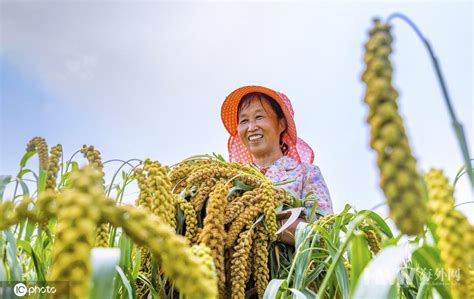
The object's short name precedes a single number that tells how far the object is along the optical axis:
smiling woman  2.30
